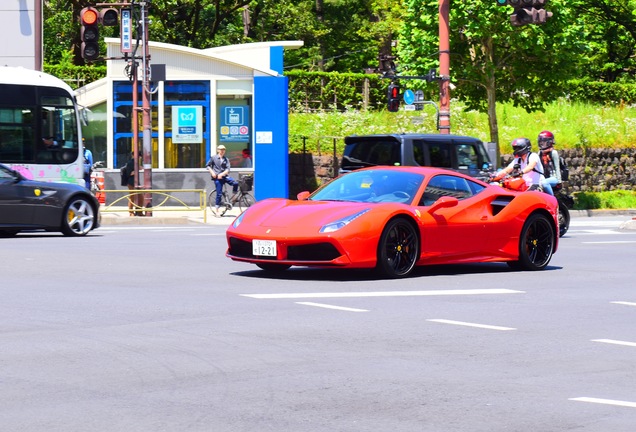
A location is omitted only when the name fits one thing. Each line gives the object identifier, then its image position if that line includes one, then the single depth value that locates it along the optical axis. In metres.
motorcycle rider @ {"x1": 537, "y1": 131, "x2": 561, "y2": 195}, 21.94
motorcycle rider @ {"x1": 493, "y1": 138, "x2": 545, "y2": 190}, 20.91
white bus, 25.67
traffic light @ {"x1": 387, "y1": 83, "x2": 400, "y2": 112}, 33.25
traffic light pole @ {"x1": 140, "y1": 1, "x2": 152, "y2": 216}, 29.67
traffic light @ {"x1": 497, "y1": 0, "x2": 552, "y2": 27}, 24.84
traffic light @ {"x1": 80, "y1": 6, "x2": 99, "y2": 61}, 26.90
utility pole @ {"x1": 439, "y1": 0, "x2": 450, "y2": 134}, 29.80
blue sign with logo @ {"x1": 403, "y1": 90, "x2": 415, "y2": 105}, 32.28
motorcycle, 21.12
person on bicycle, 31.81
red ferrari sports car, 13.82
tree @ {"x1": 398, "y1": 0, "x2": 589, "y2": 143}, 36.22
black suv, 23.94
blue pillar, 35.59
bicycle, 31.96
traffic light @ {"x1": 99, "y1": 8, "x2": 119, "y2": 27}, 27.12
